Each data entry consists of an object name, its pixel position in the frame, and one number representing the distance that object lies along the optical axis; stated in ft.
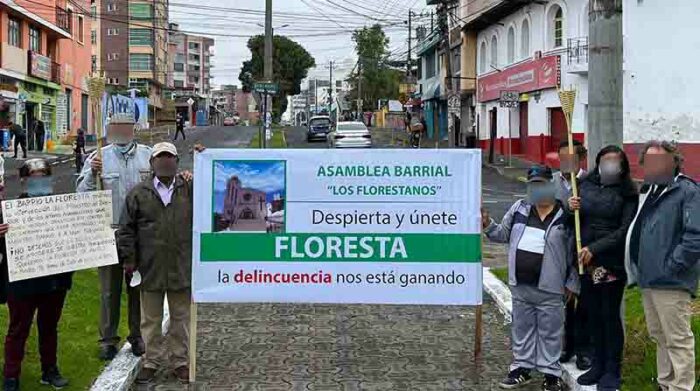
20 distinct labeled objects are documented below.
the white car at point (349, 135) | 137.08
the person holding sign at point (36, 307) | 20.76
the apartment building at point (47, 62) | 133.80
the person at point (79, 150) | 99.50
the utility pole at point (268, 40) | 113.55
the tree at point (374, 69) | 257.34
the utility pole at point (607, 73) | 25.38
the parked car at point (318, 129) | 165.68
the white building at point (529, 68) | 103.76
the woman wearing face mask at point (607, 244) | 20.72
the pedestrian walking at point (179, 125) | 152.86
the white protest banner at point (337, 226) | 22.48
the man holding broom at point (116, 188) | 24.08
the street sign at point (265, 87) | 92.12
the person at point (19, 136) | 105.09
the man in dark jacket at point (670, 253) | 18.84
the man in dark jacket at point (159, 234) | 22.49
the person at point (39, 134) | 135.23
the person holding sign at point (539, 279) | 21.80
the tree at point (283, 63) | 263.29
